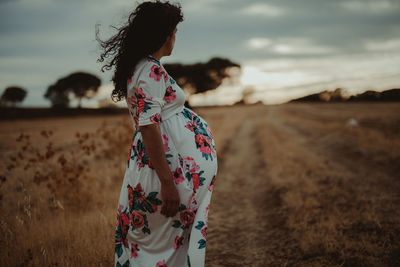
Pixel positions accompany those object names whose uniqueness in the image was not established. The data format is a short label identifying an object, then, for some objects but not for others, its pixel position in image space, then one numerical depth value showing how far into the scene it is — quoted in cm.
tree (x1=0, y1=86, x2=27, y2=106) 3369
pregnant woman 159
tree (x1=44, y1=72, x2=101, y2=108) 4133
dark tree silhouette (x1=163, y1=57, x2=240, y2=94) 3688
